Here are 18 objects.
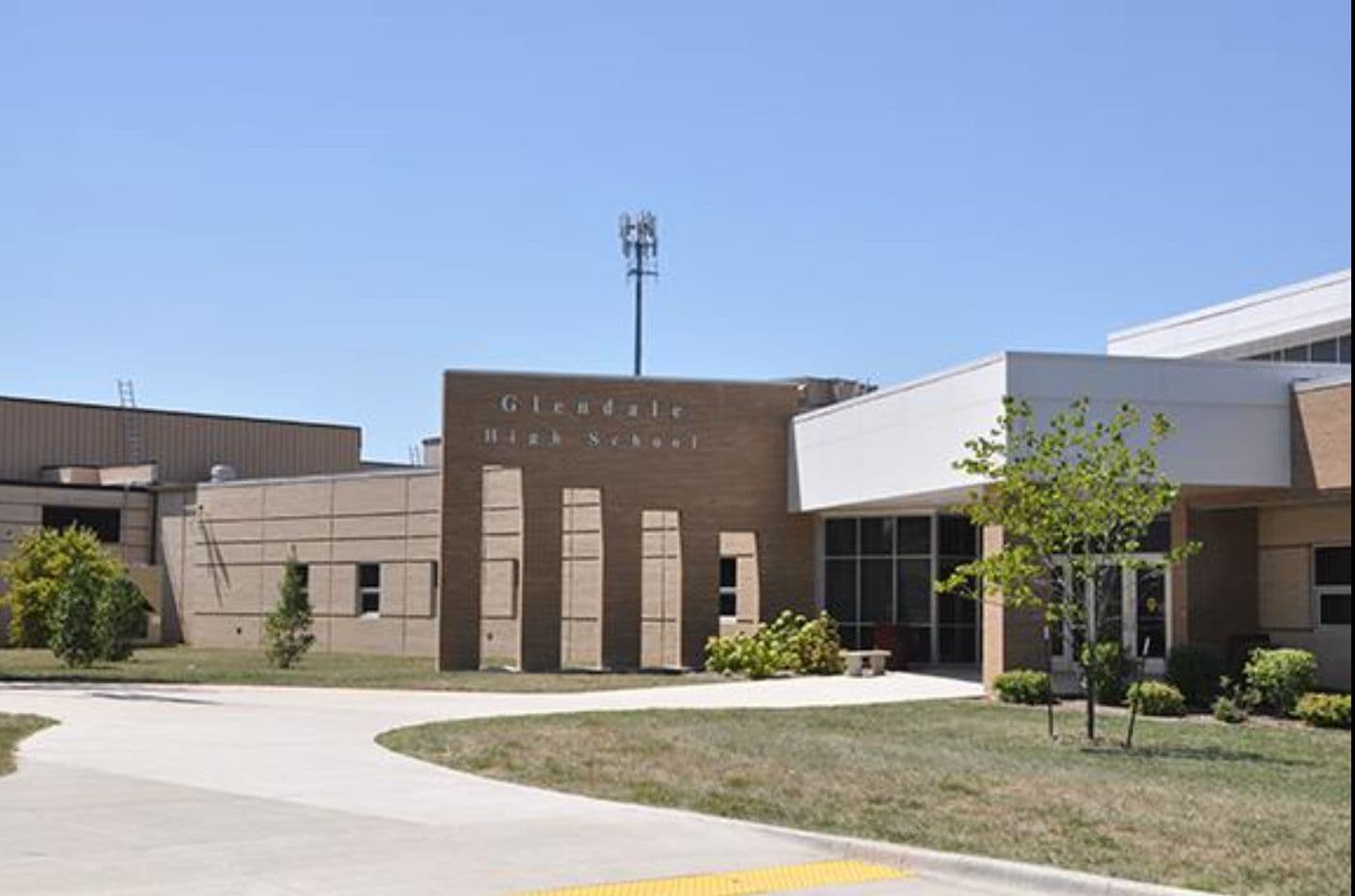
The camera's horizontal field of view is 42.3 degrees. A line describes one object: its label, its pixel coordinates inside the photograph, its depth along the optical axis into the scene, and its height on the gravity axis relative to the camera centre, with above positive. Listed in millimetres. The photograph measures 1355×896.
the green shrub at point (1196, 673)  26078 -1386
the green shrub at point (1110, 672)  25469 -1365
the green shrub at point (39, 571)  47719 -126
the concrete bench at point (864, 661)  33531 -1641
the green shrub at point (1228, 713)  24219 -1832
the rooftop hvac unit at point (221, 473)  56938 +3094
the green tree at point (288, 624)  36219 -1120
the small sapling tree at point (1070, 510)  20781 +817
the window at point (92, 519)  57531 +1561
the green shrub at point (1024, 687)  26500 -1653
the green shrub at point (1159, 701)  25031 -1728
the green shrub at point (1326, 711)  23531 -1744
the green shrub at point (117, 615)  35781 -994
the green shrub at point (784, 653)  34812 -1547
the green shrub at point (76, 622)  35406 -1111
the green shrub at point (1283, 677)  24656 -1350
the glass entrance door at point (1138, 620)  31703 -752
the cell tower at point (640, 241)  82000 +15734
